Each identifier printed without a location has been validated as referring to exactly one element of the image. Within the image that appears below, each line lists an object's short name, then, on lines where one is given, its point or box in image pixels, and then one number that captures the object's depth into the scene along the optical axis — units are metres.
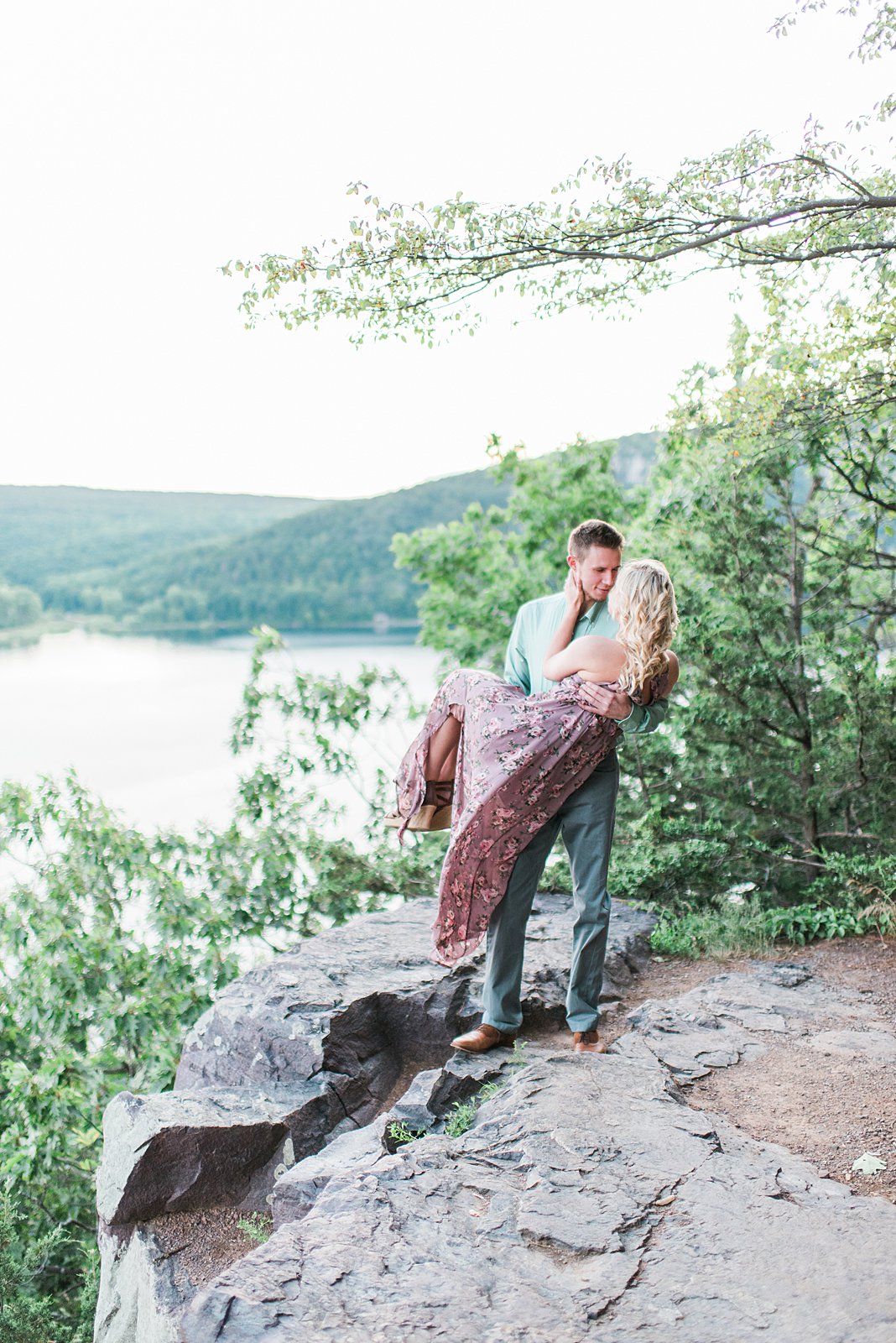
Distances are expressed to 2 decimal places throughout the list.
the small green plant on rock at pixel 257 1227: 3.57
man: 3.59
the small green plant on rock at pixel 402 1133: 3.31
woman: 3.46
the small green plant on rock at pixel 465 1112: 3.26
